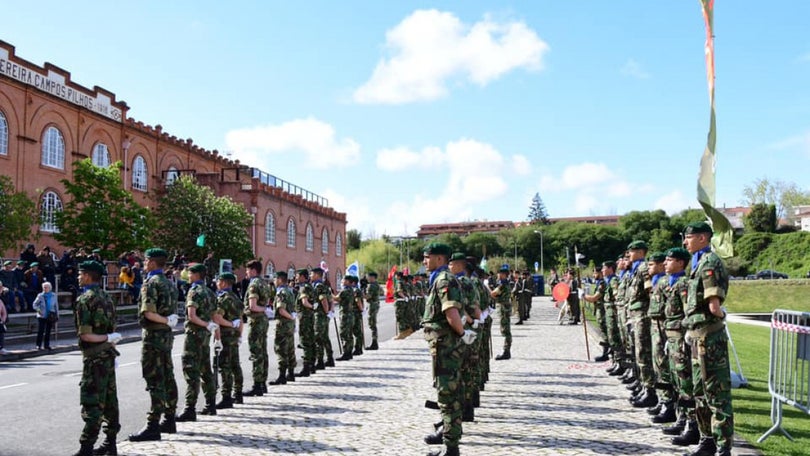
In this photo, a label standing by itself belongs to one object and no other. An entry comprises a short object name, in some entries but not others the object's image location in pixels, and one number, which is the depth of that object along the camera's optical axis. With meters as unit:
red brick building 31.19
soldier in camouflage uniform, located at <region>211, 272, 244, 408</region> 9.41
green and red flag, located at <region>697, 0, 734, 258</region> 9.02
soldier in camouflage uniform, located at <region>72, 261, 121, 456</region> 6.66
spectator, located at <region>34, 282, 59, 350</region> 17.61
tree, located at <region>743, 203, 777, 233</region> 84.00
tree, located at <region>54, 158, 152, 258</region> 28.84
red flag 28.36
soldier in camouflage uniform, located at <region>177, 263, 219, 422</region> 8.47
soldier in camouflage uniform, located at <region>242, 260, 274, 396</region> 10.41
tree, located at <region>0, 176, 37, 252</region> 23.81
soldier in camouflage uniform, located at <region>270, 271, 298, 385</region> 11.65
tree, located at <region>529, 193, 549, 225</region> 137.12
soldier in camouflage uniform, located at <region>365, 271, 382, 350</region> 17.83
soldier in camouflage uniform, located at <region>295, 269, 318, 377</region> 12.78
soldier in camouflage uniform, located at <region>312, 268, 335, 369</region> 13.09
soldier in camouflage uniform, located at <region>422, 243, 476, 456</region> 6.49
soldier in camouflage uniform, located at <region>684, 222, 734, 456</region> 6.22
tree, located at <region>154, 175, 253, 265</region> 38.34
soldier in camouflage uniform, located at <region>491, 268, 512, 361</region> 14.96
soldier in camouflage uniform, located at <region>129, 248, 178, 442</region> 7.50
